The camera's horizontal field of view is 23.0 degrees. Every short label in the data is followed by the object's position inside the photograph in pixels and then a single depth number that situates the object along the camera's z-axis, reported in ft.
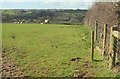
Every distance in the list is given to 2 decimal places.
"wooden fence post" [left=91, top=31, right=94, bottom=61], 33.60
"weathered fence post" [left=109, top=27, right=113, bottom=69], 28.11
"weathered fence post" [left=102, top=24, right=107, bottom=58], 34.09
